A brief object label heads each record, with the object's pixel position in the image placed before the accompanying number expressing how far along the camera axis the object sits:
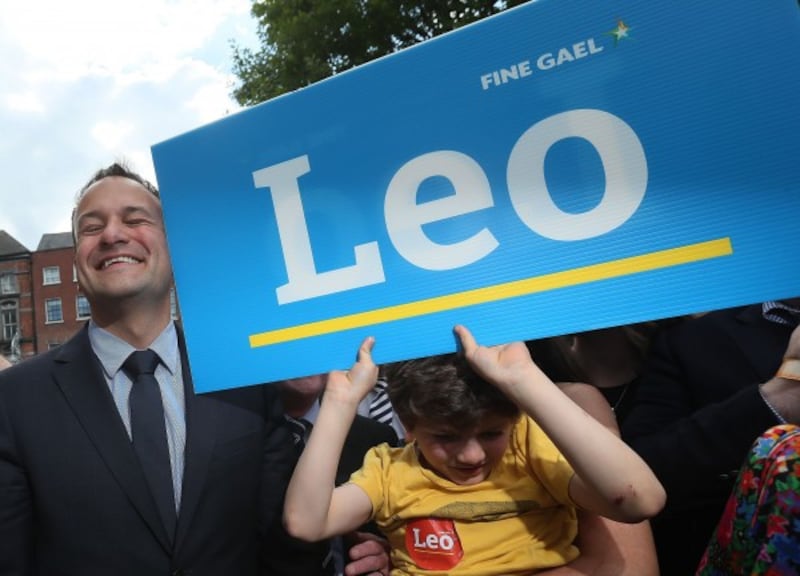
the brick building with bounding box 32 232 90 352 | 44.09
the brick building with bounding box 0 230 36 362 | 44.91
